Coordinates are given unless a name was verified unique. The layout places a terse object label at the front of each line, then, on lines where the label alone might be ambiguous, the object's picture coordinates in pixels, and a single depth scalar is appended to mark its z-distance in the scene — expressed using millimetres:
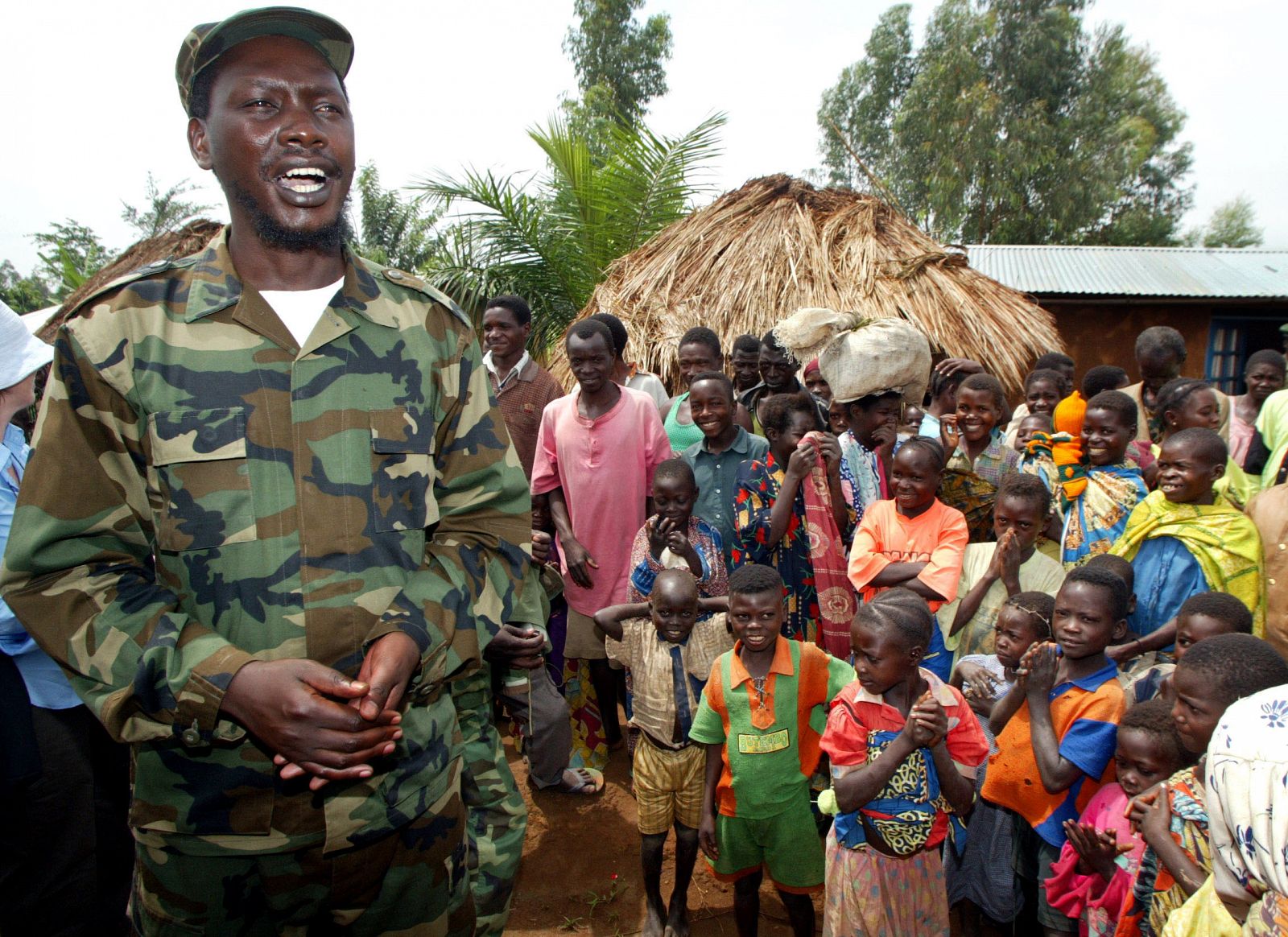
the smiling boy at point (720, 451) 3615
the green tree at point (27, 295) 13414
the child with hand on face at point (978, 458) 3793
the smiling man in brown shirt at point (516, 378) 4562
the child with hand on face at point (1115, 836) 2225
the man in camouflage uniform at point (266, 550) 1362
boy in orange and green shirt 2709
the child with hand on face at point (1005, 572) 3178
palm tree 8320
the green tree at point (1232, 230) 33406
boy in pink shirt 3811
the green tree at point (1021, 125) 22500
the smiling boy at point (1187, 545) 2982
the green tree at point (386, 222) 19734
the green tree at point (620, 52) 25031
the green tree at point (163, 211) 13739
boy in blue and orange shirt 2486
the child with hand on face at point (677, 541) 3441
